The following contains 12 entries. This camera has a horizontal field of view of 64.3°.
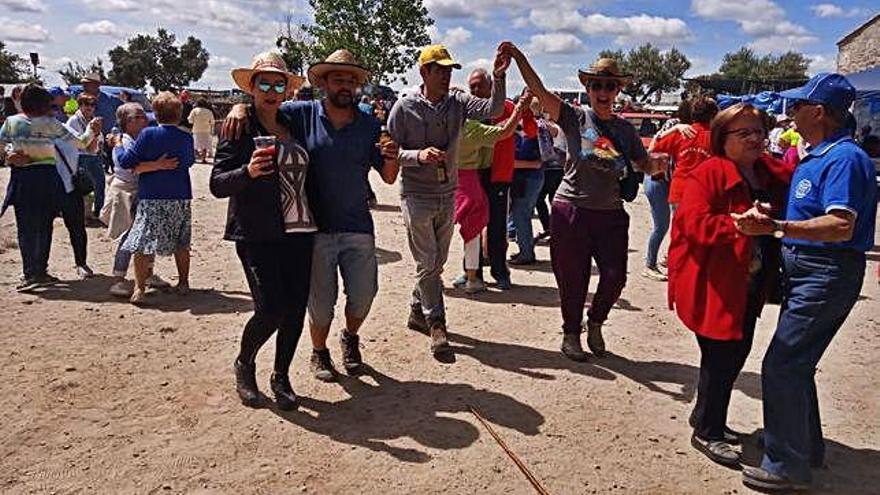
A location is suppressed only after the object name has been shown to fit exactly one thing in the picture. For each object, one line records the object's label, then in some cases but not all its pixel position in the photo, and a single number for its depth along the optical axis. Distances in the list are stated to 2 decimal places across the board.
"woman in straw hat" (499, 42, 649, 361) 4.55
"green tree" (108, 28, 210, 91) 69.19
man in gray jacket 4.59
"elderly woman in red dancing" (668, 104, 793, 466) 3.24
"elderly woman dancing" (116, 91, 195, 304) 5.79
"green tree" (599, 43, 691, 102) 71.19
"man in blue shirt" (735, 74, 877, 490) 2.93
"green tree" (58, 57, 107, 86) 56.68
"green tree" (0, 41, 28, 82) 54.16
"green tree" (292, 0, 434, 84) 34.94
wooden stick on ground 3.27
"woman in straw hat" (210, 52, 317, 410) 3.68
